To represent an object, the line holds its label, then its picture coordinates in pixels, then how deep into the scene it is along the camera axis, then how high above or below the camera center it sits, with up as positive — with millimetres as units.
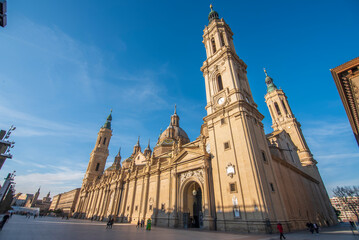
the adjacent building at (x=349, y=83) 9530 +6744
